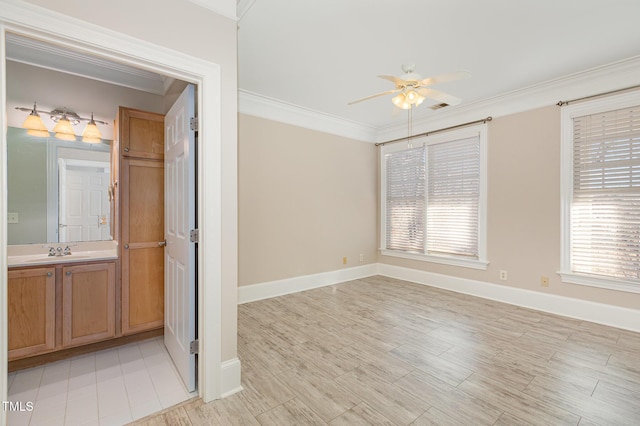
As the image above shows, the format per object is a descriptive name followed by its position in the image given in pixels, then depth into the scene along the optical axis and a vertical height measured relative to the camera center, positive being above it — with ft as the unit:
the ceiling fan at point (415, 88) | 7.53 +3.62
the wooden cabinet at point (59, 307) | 6.88 -2.61
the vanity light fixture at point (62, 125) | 8.34 +2.64
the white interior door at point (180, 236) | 6.29 -0.67
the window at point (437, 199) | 13.47 +0.66
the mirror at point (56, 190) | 8.13 +0.62
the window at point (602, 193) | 9.61 +0.68
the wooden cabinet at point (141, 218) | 8.36 -0.26
